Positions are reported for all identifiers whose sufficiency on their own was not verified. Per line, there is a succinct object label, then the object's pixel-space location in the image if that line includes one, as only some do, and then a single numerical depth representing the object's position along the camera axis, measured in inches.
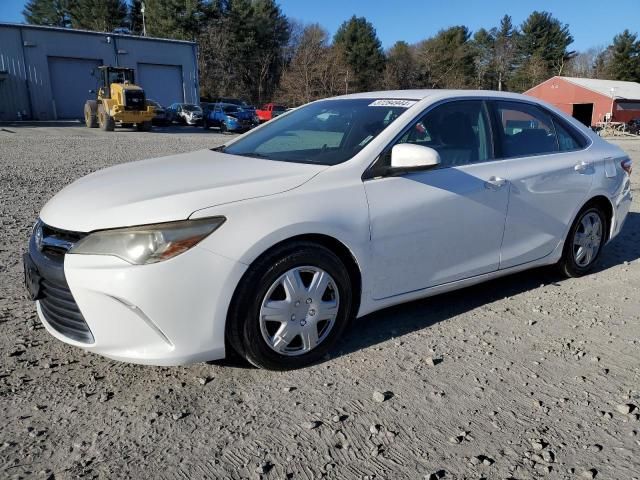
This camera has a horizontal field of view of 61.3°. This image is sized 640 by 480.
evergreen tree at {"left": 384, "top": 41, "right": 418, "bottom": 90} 2471.7
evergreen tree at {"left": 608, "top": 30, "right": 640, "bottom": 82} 2682.1
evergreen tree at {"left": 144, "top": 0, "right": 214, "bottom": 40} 2116.1
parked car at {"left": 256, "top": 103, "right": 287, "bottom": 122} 1343.1
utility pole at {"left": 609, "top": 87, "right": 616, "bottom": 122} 1768.8
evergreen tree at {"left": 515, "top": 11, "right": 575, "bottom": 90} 2957.7
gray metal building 1300.4
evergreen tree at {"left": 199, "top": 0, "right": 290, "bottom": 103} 2207.2
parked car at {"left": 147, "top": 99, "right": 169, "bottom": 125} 1220.8
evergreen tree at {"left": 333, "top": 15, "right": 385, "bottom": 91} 2524.6
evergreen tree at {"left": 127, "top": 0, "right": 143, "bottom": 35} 2471.1
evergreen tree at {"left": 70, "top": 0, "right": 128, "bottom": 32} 2377.0
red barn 1803.6
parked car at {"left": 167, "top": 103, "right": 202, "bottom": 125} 1310.3
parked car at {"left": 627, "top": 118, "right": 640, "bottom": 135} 1603.1
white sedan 100.8
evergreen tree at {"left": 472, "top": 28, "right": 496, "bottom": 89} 2878.9
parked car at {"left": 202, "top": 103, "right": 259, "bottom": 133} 1182.3
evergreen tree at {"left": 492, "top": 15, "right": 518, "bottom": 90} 2893.7
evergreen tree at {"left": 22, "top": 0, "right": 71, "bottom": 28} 2501.2
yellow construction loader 1017.5
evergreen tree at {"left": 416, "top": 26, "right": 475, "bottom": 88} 2623.0
